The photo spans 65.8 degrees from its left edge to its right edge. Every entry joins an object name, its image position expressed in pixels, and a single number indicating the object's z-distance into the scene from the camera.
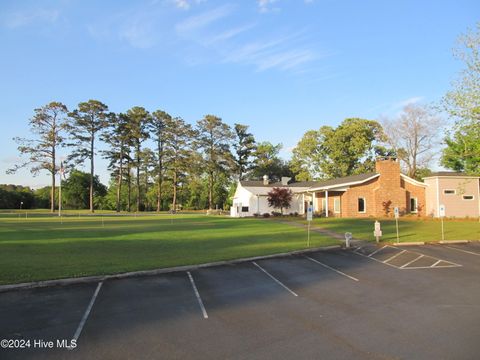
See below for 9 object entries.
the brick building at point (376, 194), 35.06
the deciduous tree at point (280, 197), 40.91
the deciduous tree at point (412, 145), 54.88
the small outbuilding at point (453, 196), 34.75
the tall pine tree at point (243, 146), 70.88
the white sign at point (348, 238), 16.89
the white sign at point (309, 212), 17.22
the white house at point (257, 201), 45.94
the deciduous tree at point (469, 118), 20.39
